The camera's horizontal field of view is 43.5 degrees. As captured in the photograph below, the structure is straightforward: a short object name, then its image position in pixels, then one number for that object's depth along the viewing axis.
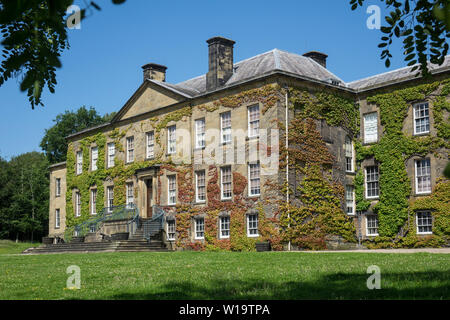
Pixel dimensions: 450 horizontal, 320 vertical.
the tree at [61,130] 68.62
